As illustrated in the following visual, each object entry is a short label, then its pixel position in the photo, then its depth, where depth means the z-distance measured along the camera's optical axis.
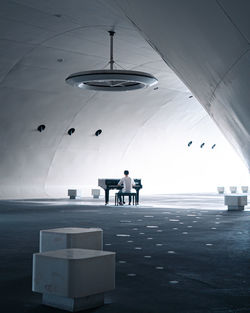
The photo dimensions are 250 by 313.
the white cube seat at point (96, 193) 35.99
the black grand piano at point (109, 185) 26.64
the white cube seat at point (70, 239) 6.86
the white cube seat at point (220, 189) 47.03
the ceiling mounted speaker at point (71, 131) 34.41
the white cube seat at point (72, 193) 34.06
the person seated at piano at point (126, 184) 25.27
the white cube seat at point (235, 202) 21.70
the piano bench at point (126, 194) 25.06
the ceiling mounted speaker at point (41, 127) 32.41
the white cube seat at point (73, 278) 4.91
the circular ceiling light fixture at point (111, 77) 23.30
